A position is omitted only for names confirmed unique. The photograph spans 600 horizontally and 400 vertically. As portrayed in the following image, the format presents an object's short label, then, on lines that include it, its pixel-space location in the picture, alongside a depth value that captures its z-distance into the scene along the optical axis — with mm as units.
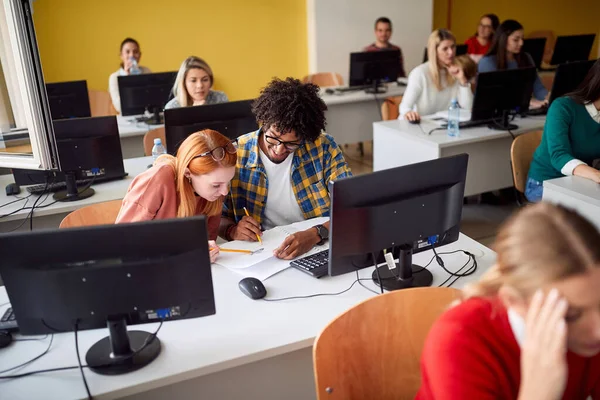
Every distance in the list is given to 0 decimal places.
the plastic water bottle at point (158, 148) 2903
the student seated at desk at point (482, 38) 6367
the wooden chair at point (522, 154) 2906
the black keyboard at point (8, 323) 1501
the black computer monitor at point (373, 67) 4980
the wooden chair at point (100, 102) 5254
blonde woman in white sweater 4020
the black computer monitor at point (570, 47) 5930
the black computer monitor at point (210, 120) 2555
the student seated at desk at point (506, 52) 4434
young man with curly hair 2109
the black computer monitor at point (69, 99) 3715
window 1624
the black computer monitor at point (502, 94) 3320
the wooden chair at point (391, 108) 4349
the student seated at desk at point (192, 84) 3545
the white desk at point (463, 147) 3418
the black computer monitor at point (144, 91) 3945
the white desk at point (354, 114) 4930
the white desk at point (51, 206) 2531
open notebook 1817
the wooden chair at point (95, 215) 2051
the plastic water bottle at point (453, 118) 3463
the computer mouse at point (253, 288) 1652
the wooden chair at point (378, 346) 1263
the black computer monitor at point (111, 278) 1264
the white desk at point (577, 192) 2326
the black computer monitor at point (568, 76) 3438
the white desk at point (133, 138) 3902
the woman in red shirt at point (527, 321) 917
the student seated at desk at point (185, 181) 1844
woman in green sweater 2631
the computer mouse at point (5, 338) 1459
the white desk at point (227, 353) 1329
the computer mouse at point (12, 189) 2749
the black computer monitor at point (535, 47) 5758
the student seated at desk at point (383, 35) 5887
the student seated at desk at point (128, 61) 5080
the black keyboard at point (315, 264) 1769
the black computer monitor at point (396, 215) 1558
